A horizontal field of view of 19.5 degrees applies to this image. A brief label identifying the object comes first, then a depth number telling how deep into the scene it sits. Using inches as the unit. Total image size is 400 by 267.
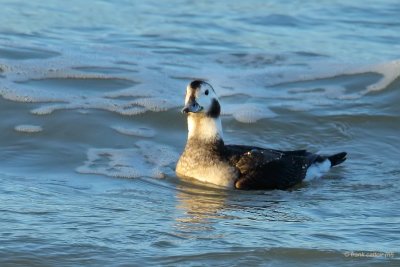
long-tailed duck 438.1
